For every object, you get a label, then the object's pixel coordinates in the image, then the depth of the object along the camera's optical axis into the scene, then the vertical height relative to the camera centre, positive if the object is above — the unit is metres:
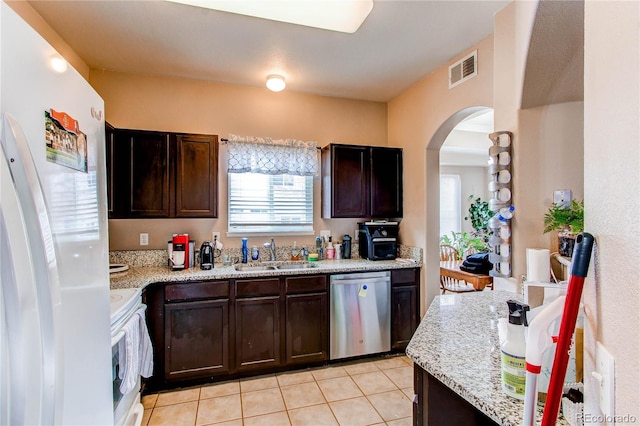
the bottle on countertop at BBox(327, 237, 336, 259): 3.47 -0.44
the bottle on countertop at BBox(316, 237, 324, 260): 3.47 -0.41
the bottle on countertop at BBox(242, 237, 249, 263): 3.20 -0.41
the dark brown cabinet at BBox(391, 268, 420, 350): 3.14 -0.96
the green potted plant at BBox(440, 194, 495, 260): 5.79 -0.48
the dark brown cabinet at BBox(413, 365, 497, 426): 1.17 -0.75
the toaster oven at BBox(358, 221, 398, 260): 3.36 -0.32
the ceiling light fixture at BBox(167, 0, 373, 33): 2.05 +1.38
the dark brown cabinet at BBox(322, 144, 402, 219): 3.33 +0.32
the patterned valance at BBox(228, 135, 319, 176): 3.17 +0.58
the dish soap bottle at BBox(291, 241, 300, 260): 3.40 -0.45
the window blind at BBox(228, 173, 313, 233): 3.30 +0.10
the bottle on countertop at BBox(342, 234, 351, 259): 3.49 -0.41
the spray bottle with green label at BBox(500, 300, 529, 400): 0.85 -0.39
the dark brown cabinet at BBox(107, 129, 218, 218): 2.71 +0.34
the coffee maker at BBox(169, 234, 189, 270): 2.77 -0.36
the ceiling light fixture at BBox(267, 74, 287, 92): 3.03 +1.26
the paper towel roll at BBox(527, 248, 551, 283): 1.57 -0.28
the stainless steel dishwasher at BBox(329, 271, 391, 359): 2.96 -1.00
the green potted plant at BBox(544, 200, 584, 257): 1.51 -0.06
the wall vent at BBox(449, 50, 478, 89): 2.57 +1.21
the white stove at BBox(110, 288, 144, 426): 1.70 -0.76
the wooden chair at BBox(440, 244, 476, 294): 4.35 -1.04
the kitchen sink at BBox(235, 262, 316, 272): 2.90 -0.54
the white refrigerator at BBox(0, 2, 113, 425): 0.68 -0.07
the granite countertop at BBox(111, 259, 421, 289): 2.41 -0.53
